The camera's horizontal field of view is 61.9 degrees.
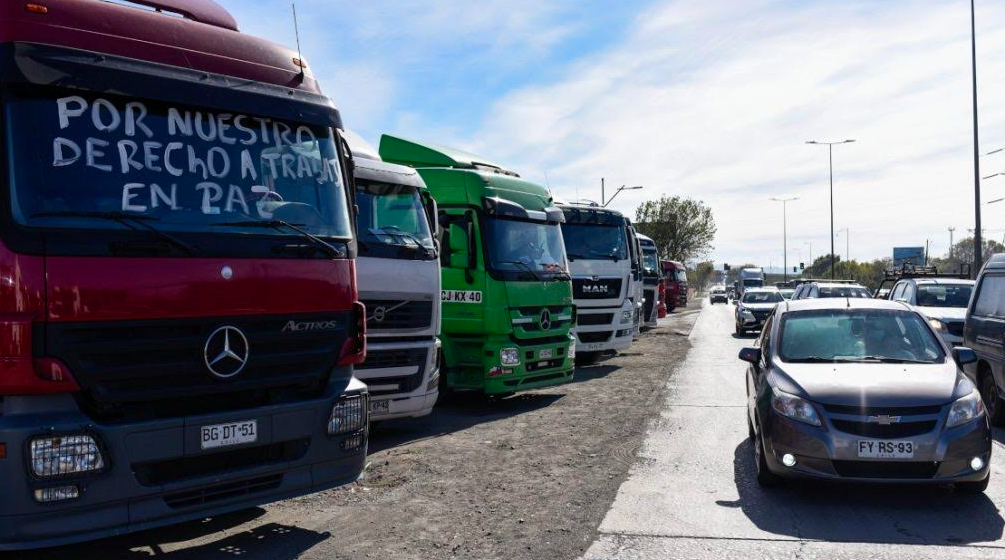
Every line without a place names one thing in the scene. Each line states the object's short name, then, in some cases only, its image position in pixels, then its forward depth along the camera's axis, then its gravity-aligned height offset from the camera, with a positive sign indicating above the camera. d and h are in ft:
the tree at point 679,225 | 261.85 +13.04
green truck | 36.29 -0.38
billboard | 345.55 +4.23
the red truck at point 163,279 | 14.10 -0.05
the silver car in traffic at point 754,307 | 90.43 -4.62
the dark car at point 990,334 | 31.17 -2.86
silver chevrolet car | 20.24 -3.78
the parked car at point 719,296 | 271.90 -9.92
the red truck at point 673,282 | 162.67 -3.18
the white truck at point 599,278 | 54.80 -0.64
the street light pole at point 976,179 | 88.79 +8.69
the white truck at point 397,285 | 27.94 -0.45
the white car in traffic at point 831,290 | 67.56 -2.16
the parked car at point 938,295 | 51.34 -2.15
